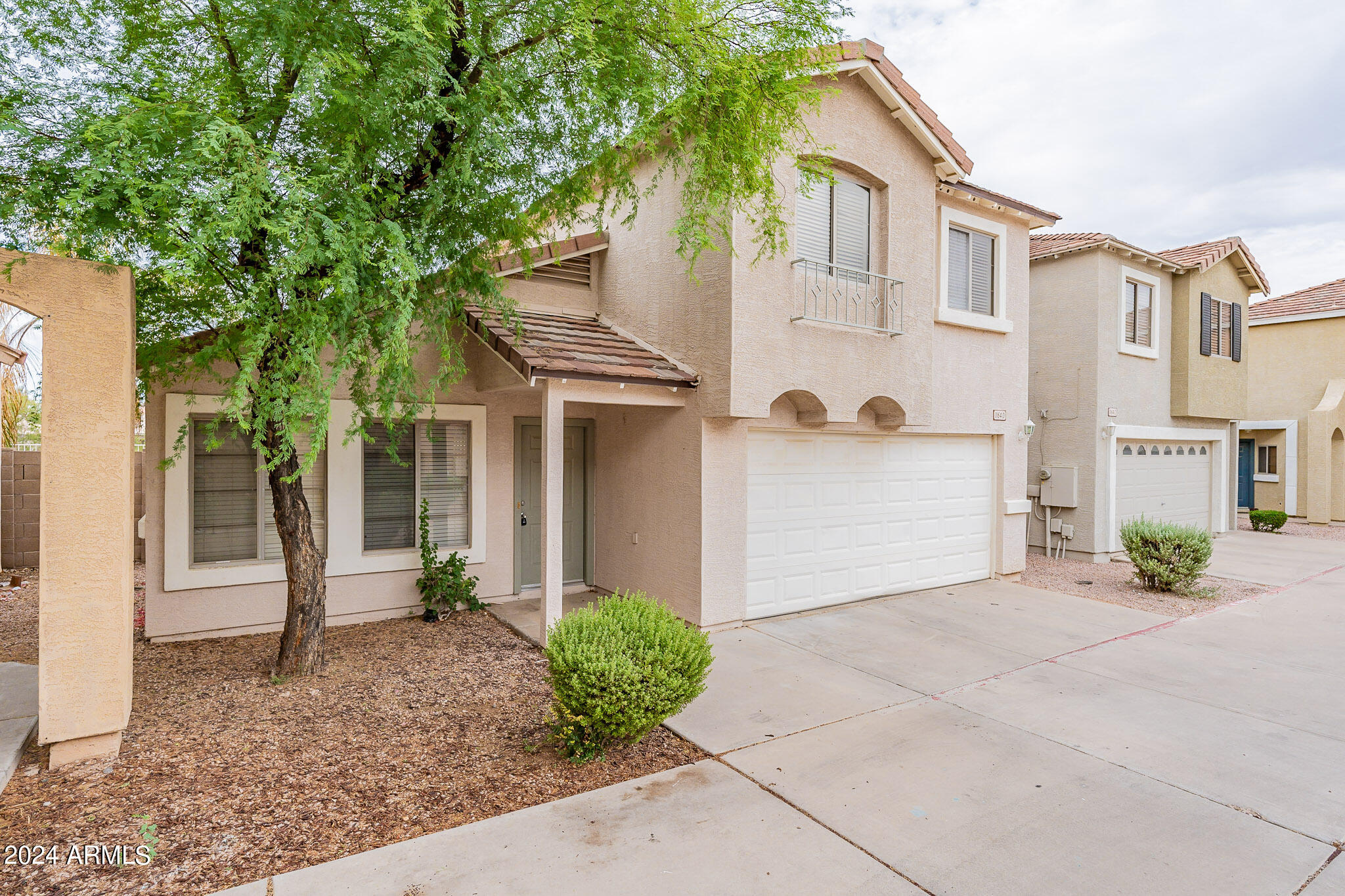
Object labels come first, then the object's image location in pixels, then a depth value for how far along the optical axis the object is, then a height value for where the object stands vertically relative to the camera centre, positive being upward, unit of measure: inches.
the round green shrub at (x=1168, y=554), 395.9 -61.6
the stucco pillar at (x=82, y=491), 165.5 -11.4
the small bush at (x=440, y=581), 316.8 -62.7
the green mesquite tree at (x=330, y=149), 171.5 +89.7
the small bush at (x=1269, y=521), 688.4 -71.2
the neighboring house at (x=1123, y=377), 514.3 +59.3
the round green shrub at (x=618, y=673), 173.3 -58.7
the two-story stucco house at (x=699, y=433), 287.3 +7.5
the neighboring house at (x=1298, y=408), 756.6 +50.2
